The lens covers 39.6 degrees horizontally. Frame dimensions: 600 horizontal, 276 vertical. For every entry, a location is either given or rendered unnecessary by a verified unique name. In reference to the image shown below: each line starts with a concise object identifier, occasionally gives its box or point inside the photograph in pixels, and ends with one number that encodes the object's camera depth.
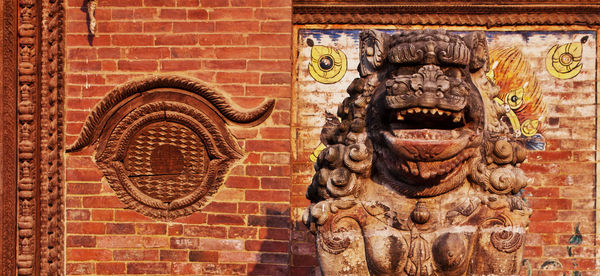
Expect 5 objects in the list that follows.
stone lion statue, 3.70
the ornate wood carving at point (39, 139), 7.06
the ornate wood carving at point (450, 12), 6.94
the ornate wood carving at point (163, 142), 6.84
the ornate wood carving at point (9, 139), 7.01
